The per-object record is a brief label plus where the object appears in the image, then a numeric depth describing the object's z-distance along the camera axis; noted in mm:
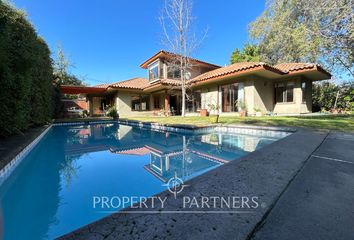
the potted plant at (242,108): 13391
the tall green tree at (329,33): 7180
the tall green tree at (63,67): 31781
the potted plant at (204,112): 15231
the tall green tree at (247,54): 22812
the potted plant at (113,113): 18141
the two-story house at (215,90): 13250
